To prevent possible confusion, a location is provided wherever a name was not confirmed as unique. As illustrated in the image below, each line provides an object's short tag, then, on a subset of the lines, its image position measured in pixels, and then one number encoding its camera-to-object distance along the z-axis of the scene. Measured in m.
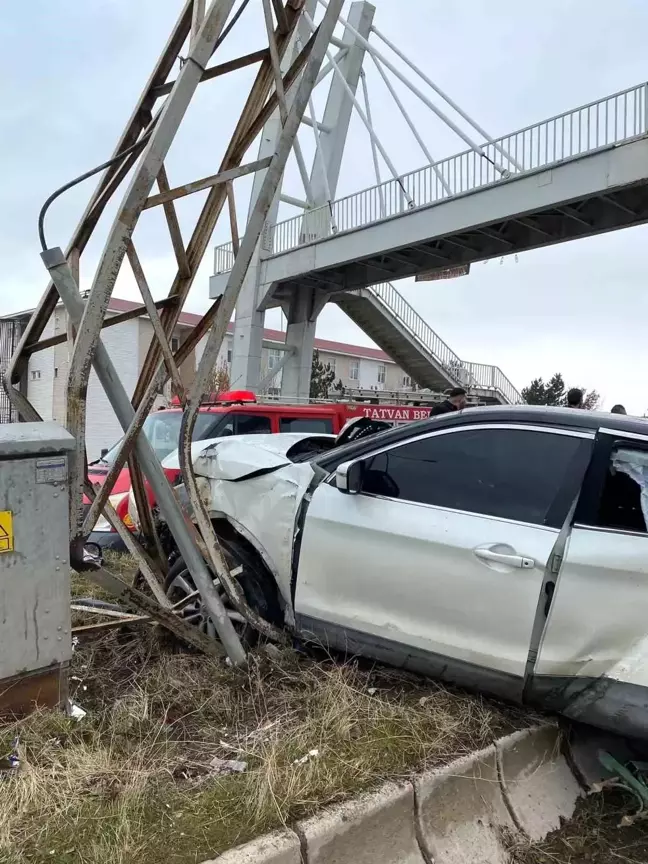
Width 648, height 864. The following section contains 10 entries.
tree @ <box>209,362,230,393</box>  28.92
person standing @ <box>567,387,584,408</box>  7.98
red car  6.75
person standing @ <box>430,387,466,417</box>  7.83
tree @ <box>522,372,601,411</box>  52.54
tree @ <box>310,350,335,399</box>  37.38
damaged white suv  2.64
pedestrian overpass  10.54
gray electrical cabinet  2.74
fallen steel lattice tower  3.16
